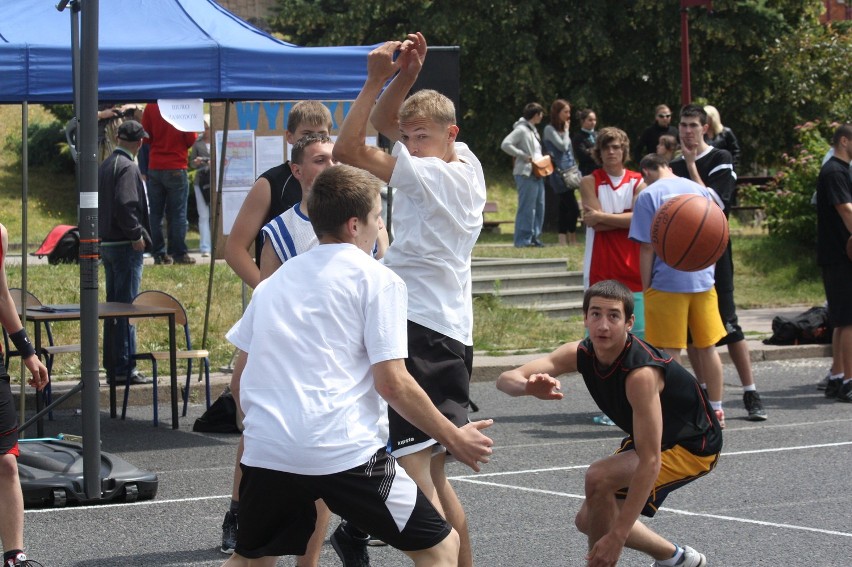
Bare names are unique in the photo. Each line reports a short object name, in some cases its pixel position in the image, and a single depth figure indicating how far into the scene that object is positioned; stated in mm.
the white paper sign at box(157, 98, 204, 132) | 8578
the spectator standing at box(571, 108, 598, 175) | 18484
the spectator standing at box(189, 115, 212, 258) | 16672
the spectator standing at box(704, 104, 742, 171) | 10719
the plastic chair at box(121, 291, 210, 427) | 9438
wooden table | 8656
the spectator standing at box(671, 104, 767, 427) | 9219
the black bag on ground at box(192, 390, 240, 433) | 9016
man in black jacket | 10273
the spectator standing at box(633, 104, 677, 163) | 18266
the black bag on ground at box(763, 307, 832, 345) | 12680
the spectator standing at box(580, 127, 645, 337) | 8969
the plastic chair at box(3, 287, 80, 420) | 9219
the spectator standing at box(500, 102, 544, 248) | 17578
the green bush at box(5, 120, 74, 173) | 26969
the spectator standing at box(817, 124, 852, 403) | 9961
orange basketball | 8109
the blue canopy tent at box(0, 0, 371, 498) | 8266
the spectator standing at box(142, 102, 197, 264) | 14688
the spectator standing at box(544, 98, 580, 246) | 18234
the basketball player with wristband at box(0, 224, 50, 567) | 5055
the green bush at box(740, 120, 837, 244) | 16984
